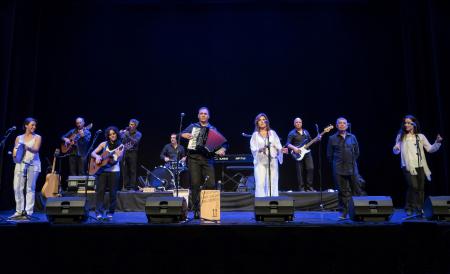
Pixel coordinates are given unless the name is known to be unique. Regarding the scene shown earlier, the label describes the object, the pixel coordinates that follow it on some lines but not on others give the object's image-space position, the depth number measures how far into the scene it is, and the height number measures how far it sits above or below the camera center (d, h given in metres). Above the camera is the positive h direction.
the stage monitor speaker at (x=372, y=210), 5.98 -0.31
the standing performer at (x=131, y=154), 11.34 +1.09
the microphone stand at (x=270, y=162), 7.12 +0.54
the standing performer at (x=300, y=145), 11.41 +1.27
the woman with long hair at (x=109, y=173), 7.43 +0.36
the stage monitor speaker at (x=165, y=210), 6.11 -0.29
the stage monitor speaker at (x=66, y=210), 6.09 -0.28
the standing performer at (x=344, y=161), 7.75 +0.56
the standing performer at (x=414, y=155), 7.54 +0.67
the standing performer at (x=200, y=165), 7.15 +0.48
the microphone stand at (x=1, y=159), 10.40 +0.88
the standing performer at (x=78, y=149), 11.62 +1.27
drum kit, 11.70 +0.48
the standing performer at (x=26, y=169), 7.88 +0.48
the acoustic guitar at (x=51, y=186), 10.70 +0.17
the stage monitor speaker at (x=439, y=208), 5.96 -0.29
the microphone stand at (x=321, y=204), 10.08 -0.38
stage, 10.35 -0.25
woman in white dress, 7.44 +0.66
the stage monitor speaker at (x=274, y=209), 6.08 -0.29
